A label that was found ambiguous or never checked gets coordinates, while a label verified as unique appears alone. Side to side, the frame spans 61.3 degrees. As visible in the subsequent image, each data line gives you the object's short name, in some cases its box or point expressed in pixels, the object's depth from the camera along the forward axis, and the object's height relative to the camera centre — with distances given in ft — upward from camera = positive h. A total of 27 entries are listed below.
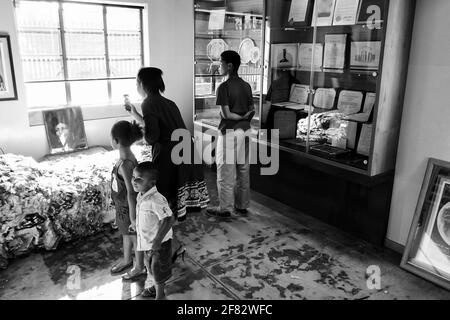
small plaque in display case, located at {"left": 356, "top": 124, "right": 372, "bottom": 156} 10.19 -1.87
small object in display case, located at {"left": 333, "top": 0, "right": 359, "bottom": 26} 9.96 +1.47
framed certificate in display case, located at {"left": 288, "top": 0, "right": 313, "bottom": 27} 11.35 +1.63
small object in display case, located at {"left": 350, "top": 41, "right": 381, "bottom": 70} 9.79 +0.37
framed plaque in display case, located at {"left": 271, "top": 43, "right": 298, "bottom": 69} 12.19 +0.40
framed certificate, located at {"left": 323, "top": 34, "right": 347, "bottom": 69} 10.74 +0.49
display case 9.00 -0.31
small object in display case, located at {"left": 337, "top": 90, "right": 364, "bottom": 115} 10.59 -0.91
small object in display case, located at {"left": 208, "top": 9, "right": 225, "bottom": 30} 14.26 +1.74
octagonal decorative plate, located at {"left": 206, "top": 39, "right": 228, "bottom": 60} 14.79 +0.71
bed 9.25 -3.52
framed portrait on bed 13.20 -2.27
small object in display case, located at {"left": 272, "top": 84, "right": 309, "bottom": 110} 12.14 -0.95
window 12.84 +0.48
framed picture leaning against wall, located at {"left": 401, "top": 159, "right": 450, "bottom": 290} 8.75 -3.73
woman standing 8.41 -1.37
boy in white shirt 6.97 -2.86
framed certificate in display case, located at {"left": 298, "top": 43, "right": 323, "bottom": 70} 11.27 +0.35
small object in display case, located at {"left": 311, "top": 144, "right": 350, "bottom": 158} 10.62 -2.30
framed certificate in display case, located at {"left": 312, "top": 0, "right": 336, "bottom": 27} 10.39 +1.52
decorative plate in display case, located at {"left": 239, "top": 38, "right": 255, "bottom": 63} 13.46 +0.63
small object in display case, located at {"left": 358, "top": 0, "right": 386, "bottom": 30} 9.15 +1.36
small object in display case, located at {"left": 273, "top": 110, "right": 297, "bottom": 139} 12.26 -1.77
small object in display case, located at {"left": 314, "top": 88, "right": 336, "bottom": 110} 11.27 -0.86
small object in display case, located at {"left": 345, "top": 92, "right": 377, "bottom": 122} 10.16 -1.06
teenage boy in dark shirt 10.98 -2.17
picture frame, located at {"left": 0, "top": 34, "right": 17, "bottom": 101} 11.77 -0.28
